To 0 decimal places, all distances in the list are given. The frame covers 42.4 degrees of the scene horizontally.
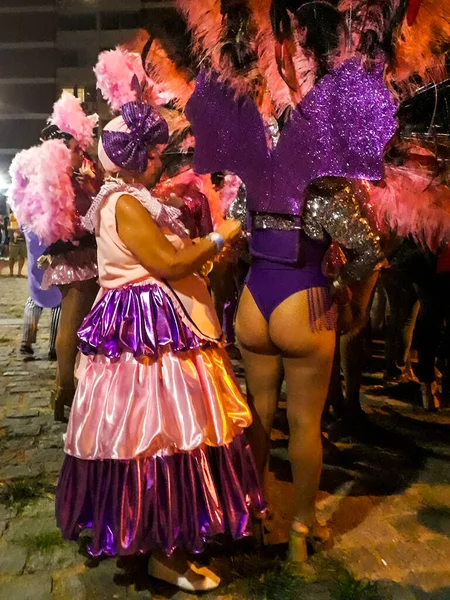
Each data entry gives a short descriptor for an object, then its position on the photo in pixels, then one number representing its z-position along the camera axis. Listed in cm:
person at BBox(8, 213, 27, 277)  1439
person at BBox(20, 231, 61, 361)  481
